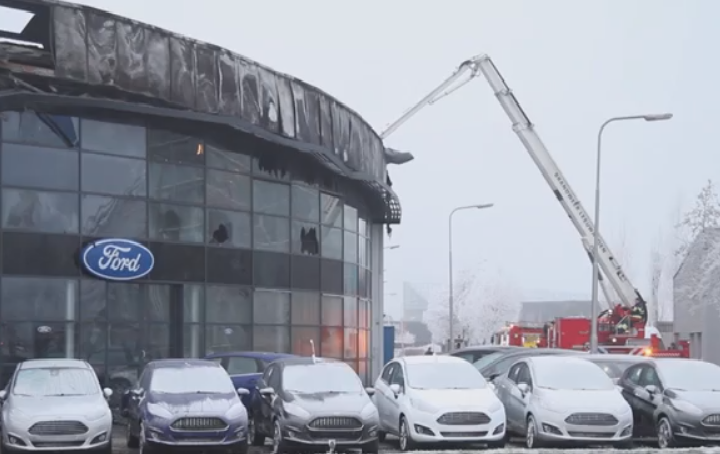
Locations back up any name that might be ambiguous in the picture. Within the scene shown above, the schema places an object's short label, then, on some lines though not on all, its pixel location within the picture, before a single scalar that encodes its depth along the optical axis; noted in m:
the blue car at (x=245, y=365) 23.41
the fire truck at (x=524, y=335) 46.25
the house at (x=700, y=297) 45.56
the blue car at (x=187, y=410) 17.58
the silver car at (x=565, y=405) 19.00
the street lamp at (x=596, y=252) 33.25
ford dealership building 25.88
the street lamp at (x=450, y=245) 49.84
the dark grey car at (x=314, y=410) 17.95
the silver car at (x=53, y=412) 17.64
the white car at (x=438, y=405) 18.56
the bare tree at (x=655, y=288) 90.56
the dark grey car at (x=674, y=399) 19.42
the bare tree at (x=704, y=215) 45.47
